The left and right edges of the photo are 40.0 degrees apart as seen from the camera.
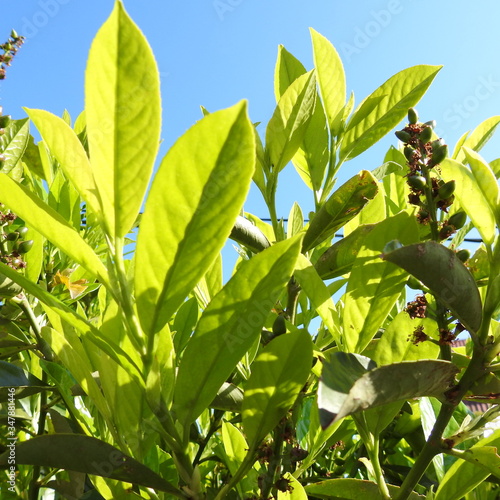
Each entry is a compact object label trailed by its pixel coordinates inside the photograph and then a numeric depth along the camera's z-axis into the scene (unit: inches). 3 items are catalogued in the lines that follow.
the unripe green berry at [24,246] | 19.4
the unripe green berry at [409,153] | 13.1
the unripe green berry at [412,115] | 14.2
